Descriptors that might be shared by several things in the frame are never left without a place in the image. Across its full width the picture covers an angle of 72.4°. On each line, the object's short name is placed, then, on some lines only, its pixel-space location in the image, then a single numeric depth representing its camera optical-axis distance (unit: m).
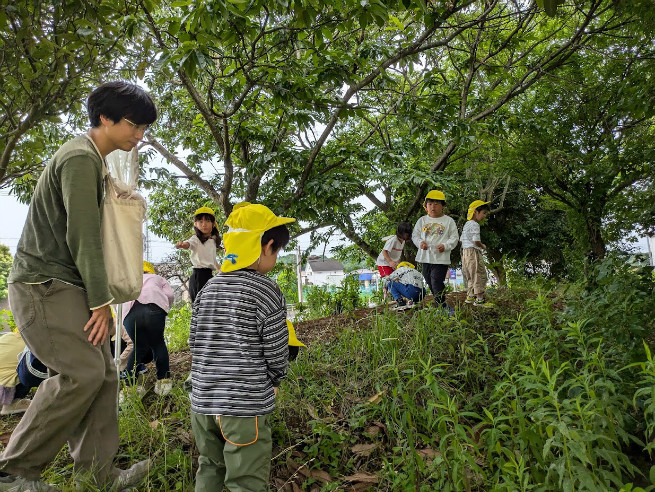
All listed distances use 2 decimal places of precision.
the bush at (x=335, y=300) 6.89
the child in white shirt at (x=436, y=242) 5.15
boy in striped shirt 1.87
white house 38.37
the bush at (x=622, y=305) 2.66
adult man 1.94
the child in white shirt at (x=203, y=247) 4.86
